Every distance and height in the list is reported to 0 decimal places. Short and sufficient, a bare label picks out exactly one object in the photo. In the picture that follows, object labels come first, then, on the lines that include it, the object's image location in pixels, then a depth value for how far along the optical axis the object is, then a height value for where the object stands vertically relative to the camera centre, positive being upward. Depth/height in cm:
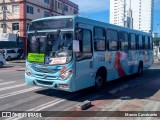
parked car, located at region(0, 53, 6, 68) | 1571 -63
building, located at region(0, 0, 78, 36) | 2896 +795
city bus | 557 +7
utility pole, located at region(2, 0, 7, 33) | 2968 +765
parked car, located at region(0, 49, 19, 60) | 2296 +28
